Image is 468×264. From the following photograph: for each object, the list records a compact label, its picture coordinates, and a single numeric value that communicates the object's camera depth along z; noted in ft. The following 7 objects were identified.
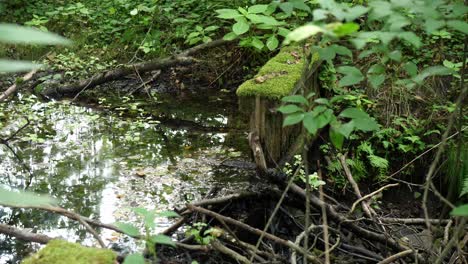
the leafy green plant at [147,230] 5.69
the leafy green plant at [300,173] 11.83
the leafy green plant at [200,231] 9.43
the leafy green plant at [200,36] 17.41
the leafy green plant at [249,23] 11.15
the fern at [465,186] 9.88
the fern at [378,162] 13.66
